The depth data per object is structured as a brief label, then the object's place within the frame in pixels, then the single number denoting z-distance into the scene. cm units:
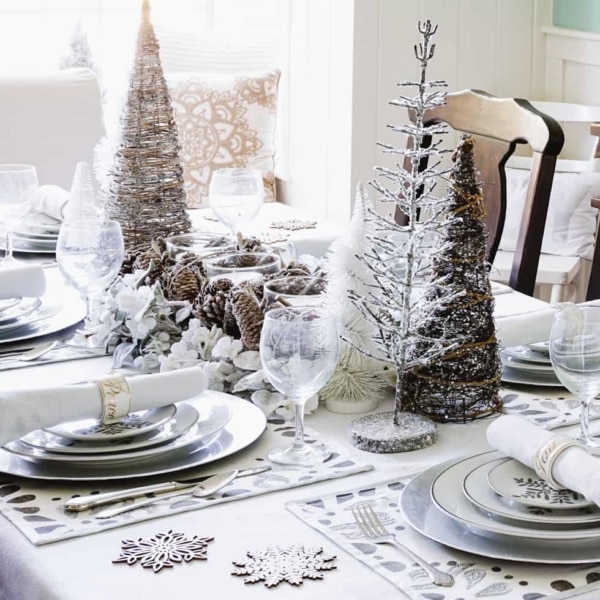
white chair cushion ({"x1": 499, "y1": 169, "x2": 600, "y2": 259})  516
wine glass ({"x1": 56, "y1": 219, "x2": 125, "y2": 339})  266
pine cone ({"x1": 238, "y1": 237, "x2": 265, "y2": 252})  279
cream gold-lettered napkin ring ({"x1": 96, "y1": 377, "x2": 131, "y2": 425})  222
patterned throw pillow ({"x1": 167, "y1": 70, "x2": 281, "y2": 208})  570
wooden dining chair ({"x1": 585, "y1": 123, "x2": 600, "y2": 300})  332
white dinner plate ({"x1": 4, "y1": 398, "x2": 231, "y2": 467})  217
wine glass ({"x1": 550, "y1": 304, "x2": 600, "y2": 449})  219
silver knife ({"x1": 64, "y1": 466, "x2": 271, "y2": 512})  208
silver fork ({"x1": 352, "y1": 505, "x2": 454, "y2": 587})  192
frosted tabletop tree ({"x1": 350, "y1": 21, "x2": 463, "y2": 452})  225
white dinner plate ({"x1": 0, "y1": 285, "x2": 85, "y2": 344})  273
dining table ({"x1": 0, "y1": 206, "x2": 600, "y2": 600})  191
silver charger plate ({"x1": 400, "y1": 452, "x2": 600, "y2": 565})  193
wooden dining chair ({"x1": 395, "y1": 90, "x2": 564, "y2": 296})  323
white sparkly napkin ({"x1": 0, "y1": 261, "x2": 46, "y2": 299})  285
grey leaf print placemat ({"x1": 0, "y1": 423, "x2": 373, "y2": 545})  204
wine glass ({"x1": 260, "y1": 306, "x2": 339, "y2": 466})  216
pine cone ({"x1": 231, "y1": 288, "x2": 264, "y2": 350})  241
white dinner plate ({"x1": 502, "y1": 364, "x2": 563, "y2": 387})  245
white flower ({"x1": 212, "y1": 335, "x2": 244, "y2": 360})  241
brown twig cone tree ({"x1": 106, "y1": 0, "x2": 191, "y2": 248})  296
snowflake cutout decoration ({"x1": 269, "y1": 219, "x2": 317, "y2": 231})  365
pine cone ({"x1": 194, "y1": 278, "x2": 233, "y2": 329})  250
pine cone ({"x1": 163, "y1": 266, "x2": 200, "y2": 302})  263
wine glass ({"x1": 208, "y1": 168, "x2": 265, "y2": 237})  307
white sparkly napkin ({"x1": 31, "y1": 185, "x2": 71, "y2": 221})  350
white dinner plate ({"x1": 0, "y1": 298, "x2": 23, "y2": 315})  281
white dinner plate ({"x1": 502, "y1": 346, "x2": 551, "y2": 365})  251
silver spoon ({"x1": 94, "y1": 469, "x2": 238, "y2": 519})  207
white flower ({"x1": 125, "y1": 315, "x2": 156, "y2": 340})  253
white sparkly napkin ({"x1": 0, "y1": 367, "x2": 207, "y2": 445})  218
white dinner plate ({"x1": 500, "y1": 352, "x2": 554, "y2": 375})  248
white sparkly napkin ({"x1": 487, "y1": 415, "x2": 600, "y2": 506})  198
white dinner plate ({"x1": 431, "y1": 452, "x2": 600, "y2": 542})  195
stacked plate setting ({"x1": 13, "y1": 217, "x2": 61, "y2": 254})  336
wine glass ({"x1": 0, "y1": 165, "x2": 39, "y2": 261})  304
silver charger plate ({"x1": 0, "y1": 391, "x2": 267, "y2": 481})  214
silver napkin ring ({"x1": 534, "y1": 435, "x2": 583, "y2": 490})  203
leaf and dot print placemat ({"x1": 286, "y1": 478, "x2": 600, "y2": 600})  190
